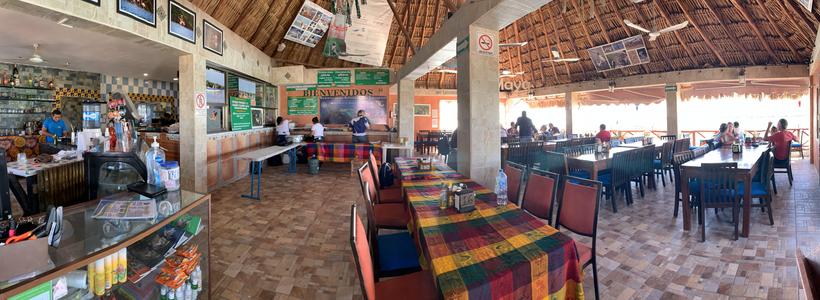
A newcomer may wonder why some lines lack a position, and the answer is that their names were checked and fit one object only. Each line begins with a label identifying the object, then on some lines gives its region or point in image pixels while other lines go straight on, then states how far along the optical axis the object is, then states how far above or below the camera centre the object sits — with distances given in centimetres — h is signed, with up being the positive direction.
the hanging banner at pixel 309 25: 807 +300
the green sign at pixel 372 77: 939 +184
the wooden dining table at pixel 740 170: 349 -33
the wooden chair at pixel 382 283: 135 -71
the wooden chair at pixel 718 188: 346 -52
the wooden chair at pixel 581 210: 227 -50
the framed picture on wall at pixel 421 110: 1553 +149
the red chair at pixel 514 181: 295 -36
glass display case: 115 -49
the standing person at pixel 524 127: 899 +37
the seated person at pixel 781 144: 584 -11
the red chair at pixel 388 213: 284 -63
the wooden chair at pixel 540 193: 260 -42
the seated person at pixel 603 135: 738 +11
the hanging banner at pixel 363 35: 853 +290
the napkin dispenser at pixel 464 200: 220 -38
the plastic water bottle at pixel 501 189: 238 -35
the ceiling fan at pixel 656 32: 591 +199
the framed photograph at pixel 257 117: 841 +69
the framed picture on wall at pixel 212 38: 565 +187
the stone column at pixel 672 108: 1002 +94
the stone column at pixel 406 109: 816 +83
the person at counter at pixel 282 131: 799 +32
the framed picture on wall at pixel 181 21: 477 +182
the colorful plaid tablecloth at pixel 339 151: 832 -19
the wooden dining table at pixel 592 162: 453 -30
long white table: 530 -16
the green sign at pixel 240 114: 707 +67
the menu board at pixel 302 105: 999 +115
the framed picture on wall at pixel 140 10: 392 +165
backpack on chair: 427 -41
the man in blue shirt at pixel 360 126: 851 +43
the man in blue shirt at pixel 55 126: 611 +39
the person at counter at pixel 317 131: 858 +32
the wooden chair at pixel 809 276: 86 -38
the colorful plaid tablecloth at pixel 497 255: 135 -52
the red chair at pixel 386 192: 363 -56
